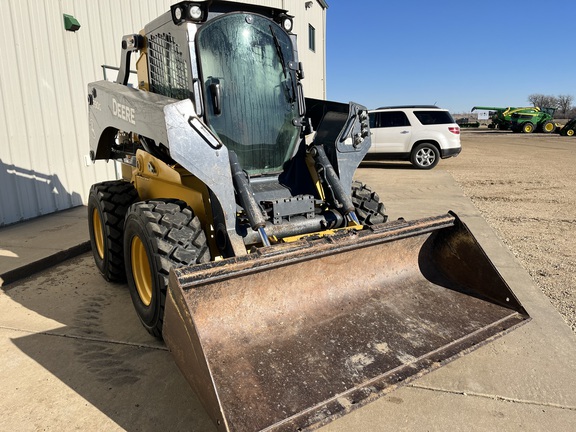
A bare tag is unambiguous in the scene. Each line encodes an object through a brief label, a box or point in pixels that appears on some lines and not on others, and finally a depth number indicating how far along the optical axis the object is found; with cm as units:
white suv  1290
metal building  664
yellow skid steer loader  241
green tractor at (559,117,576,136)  2996
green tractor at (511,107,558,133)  3456
